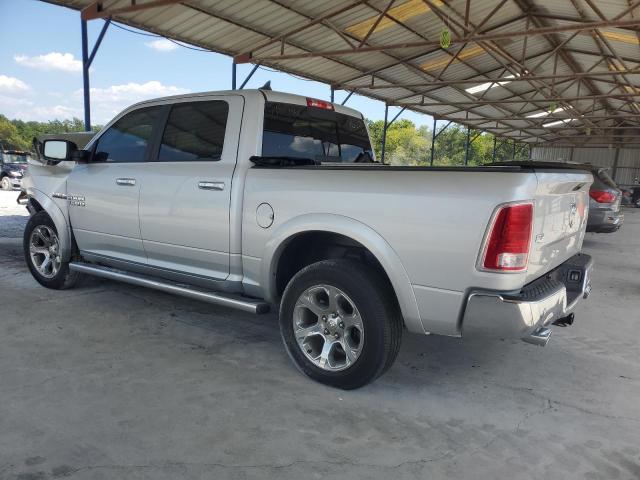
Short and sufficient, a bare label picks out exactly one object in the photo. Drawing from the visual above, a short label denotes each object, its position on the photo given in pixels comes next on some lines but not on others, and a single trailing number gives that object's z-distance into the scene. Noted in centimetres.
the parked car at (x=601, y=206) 836
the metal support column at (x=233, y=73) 1287
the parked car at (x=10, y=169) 1830
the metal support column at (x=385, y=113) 1992
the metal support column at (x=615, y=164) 3597
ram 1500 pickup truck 245
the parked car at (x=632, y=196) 1944
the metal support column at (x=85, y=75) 995
